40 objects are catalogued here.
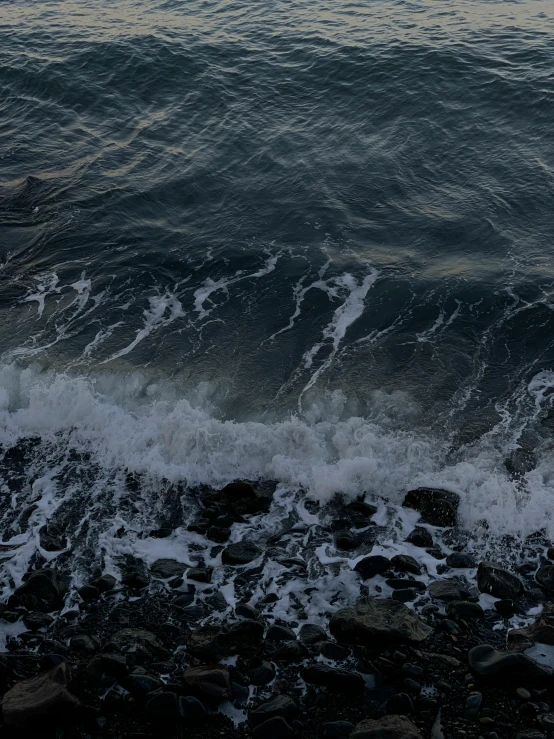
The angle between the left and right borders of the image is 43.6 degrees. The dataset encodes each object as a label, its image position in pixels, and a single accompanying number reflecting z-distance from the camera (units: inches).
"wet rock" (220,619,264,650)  382.3
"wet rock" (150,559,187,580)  434.0
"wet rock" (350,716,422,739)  319.3
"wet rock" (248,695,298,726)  338.3
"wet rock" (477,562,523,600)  411.5
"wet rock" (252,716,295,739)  329.7
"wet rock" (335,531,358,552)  455.8
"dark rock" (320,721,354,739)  329.4
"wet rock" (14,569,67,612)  410.3
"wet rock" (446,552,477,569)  438.9
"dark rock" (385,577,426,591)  420.8
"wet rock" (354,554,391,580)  433.4
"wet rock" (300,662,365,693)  352.8
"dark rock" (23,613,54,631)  395.2
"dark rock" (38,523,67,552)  454.0
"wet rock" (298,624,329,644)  384.2
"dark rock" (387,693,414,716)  339.0
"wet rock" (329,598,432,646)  375.2
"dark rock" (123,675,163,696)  351.9
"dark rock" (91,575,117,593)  421.4
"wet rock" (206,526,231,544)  462.6
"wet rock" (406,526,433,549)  456.4
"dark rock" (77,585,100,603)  415.2
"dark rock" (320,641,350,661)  372.8
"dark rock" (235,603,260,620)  401.4
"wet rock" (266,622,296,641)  385.7
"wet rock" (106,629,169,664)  374.0
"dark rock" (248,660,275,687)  359.9
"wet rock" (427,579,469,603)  409.4
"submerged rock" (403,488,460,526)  475.2
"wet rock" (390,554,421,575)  434.9
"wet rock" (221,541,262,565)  443.8
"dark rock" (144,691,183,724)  336.8
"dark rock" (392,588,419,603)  412.2
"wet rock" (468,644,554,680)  351.3
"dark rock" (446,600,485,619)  397.4
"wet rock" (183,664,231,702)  347.6
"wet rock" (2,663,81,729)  329.1
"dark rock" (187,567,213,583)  429.1
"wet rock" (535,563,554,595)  416.5
